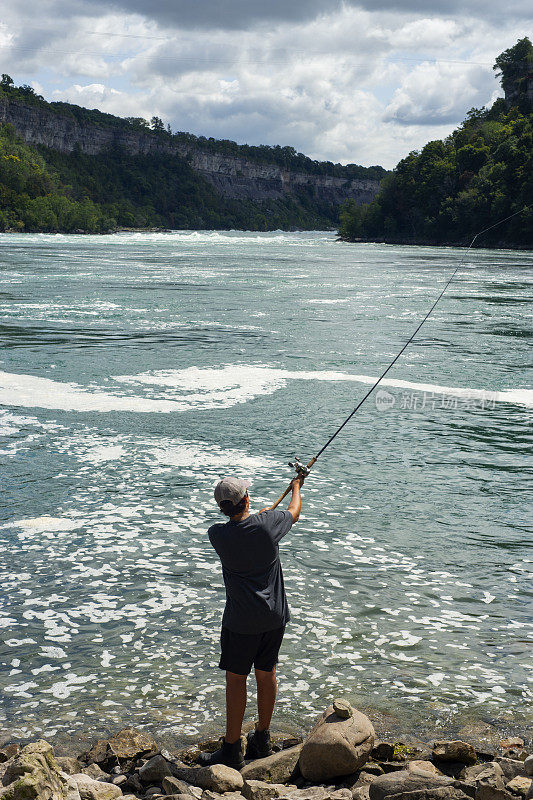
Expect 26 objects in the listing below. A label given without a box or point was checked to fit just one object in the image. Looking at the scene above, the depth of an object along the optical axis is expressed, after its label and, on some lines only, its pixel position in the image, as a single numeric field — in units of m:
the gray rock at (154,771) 4.27
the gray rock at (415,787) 3.89
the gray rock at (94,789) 3.95
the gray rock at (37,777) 3.71
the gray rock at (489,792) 3.91
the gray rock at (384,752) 4.57
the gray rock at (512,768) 4.21
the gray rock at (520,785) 3.97
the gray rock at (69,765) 4.41
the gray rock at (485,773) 4.04
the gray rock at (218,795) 3.96
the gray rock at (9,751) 4.51
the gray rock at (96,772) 4.35
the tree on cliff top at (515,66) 135.25
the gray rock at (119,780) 4.24
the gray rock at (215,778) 4.15
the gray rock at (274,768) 4.45
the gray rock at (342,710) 4.55
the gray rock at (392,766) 4.43
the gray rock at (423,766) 4.29
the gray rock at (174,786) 4.03
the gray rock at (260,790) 4.16
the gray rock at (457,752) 4.49
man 4.50
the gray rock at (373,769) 4.41
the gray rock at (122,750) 4.51
